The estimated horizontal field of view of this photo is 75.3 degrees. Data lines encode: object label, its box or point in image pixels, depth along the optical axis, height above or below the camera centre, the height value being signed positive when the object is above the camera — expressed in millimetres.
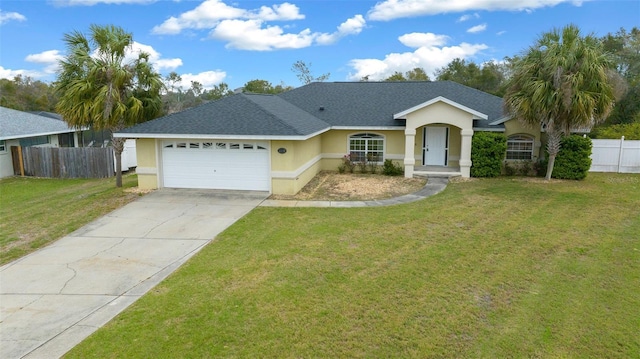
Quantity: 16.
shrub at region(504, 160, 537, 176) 18438 -1622
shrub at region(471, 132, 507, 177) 17625 -925
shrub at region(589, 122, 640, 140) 21672 -18
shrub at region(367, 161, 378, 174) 19750 -1709
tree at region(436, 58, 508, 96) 45031 +6537
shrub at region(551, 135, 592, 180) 17156 -1103
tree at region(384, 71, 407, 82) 49781 +6626
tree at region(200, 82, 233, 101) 71375 +6868
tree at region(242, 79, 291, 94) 62125 +6752
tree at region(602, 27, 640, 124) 30062 +5464
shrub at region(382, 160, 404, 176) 19328 -1769
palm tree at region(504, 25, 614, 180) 15273 +1830
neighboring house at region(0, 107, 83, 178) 20623 -150
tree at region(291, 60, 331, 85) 56156 +7876
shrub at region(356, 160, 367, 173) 19875 -1694
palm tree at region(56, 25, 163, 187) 14930 +1832
